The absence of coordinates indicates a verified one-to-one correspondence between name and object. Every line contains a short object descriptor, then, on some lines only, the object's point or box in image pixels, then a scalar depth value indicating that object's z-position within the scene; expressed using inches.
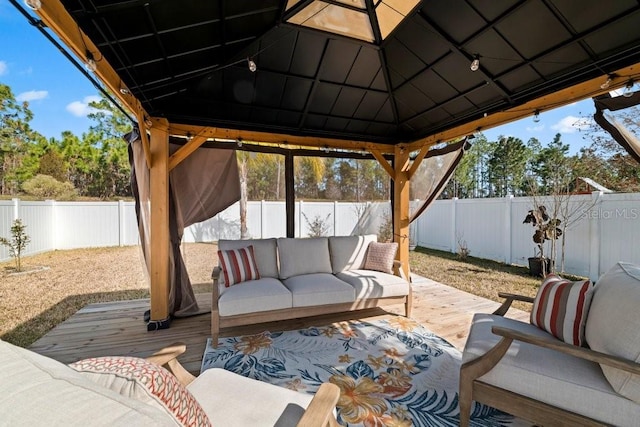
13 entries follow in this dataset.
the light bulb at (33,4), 49.4
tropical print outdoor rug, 75.2
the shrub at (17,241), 187.8
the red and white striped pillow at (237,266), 124.8
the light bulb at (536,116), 121.2
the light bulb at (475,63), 105.5
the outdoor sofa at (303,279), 111.1
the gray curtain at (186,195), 136.1
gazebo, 82.5
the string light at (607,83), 93.7
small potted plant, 199.3
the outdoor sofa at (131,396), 19.5
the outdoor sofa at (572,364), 54.3
